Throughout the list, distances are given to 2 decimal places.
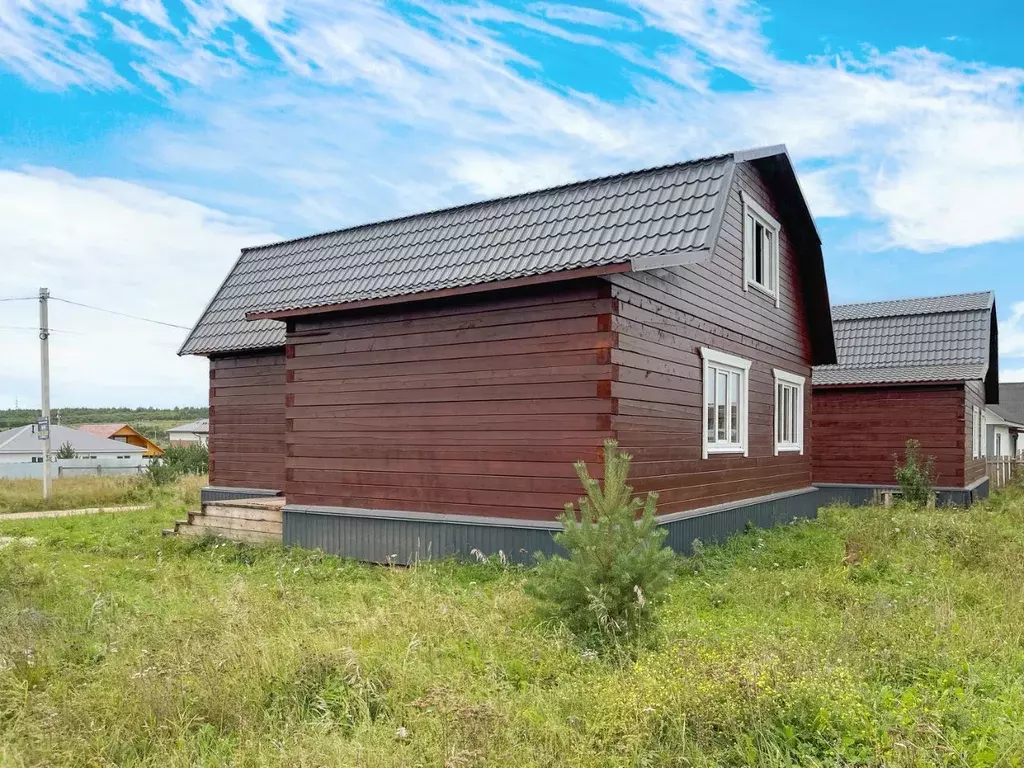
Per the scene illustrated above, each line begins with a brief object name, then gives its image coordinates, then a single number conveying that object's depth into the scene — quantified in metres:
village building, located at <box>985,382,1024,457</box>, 31.71
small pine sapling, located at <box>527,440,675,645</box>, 5.67
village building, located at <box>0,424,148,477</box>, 43.31
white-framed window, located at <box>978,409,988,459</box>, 24.36
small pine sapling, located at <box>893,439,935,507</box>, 17.72
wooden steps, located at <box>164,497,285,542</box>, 12.01
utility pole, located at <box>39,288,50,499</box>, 23.94
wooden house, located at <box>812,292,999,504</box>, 19.03
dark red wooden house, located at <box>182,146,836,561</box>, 9.27
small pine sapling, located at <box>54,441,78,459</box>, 44.95
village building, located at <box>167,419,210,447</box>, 64.69
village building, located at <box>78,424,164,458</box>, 69.38
